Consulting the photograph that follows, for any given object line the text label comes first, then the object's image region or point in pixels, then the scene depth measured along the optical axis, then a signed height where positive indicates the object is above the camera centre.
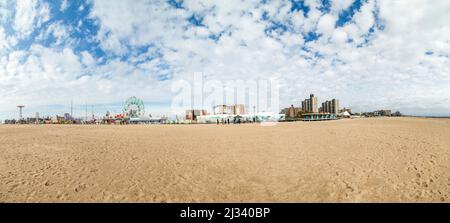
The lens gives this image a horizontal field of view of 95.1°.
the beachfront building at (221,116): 78.94 -0.84
